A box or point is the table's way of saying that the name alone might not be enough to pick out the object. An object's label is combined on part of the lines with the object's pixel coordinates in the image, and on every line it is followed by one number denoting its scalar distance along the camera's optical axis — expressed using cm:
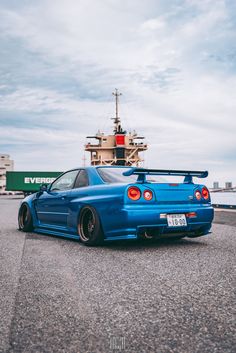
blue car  529
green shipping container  4506
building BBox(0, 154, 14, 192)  13238
